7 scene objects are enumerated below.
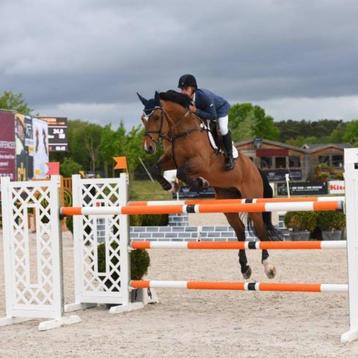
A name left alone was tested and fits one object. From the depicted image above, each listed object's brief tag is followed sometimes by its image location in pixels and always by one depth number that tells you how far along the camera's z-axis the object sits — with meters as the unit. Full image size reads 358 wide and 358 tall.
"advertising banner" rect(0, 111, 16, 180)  27.74
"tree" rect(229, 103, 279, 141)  77.76
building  64.69
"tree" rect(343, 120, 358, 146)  83.18
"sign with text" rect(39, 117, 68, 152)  45.22
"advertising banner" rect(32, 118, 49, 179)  32.34
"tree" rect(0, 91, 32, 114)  55.31
